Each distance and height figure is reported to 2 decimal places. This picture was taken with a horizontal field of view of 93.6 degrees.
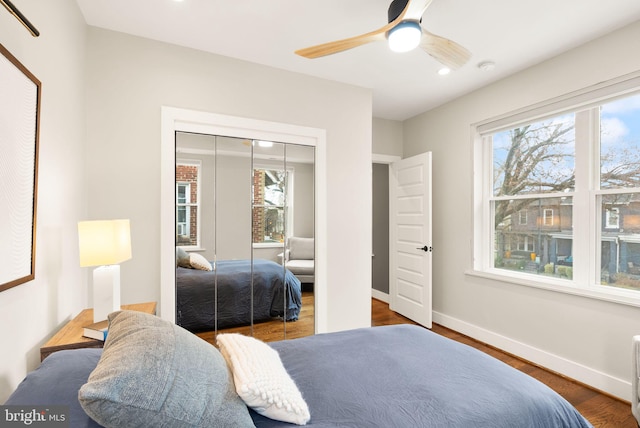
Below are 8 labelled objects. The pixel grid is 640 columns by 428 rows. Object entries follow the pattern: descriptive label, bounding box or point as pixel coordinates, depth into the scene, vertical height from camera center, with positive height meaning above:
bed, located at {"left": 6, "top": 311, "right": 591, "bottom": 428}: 0.74 -0.67
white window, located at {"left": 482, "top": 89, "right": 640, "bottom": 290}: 2.30 +0.21
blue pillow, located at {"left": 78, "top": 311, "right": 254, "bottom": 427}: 0.69 -0.43
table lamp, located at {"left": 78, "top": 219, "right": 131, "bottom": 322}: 1.54 -0.22
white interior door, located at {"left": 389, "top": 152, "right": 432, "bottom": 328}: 3.59 -0.29
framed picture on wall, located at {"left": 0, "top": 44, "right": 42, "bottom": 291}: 1.09 +0.18
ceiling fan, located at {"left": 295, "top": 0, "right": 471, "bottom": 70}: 1.60 +1.03
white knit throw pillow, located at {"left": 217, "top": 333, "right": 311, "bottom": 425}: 0.92 -0.55
